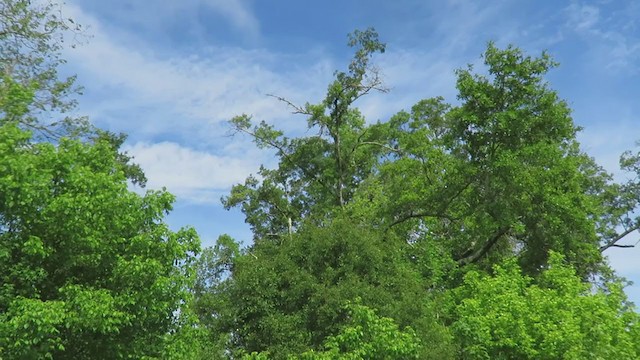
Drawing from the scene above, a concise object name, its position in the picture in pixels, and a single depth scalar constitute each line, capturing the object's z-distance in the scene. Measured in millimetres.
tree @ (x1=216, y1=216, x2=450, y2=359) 14727
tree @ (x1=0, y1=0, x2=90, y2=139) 13398
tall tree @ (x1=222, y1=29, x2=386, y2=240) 23047
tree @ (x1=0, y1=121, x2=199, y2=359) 9328
